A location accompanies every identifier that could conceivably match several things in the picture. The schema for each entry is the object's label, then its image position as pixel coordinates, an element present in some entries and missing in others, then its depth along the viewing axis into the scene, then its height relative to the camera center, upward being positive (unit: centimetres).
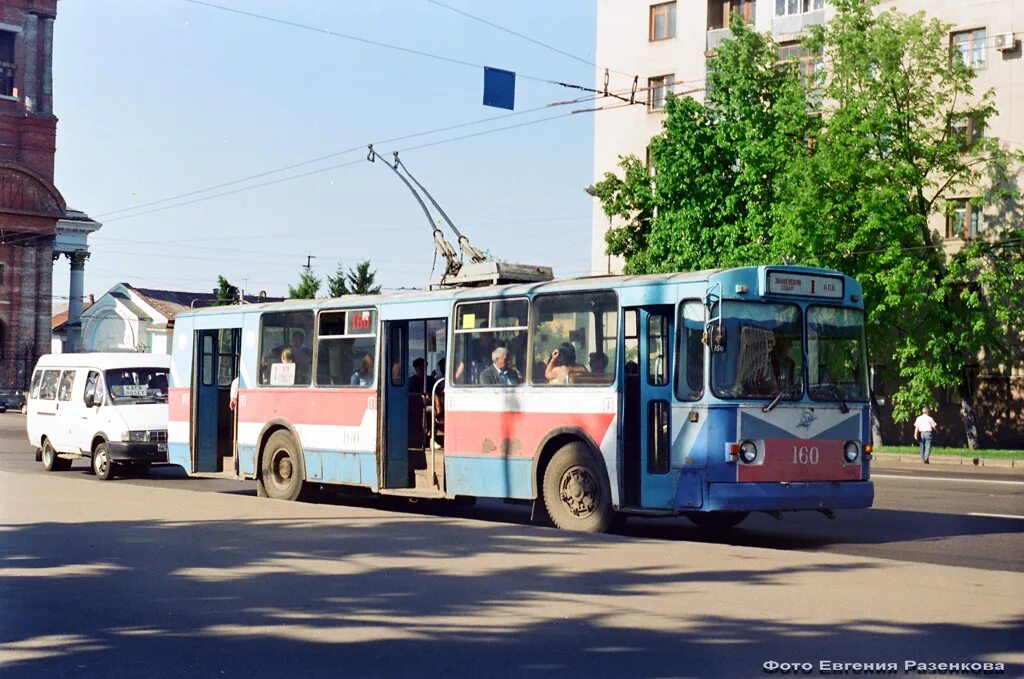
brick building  8619 +1269
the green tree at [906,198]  4109 +615
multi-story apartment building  4594 +1267
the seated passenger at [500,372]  1606 +41
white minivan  2439 -8
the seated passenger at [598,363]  1479 +48
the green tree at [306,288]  7194 +593
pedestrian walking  3644 -43
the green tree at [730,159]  4447 +795
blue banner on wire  2727 +599
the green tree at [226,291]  7462 +595
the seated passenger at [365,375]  1809 +41
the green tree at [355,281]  6894 +616
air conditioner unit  4521 +1153
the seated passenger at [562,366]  1520 +46
